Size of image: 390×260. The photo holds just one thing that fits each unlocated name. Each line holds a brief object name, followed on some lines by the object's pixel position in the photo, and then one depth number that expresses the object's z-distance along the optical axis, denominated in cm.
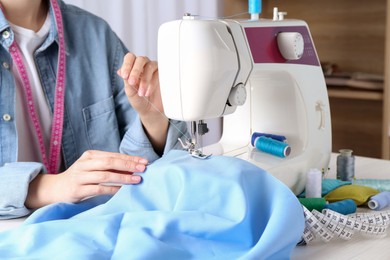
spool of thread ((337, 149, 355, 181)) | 153
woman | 150
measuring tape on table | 123
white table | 119
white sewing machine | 128
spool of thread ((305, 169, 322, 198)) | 139
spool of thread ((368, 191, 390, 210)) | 136
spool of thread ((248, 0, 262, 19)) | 146
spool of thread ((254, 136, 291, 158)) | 142
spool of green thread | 132
